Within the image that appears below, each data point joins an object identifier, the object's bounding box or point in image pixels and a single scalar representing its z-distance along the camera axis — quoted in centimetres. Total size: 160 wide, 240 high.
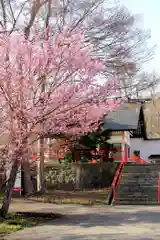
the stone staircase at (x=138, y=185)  2109
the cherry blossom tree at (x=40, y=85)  1329
